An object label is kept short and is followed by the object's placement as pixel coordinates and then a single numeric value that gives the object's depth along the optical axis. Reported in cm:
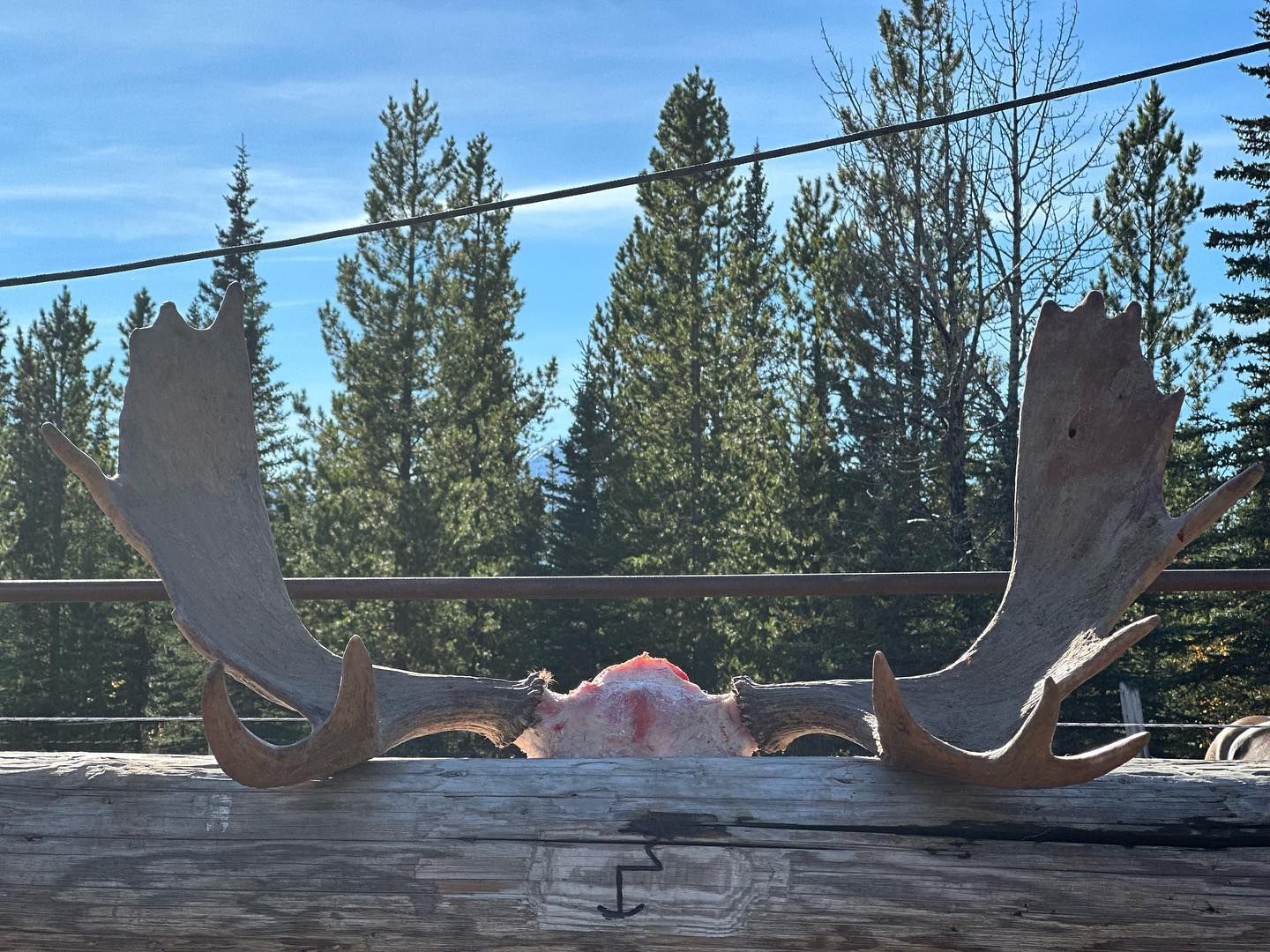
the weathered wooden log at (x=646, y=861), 185
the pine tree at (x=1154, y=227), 2672
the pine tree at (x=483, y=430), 3547
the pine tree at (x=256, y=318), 4109
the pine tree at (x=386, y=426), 3575
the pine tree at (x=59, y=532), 3488
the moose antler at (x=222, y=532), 229
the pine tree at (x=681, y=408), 3372
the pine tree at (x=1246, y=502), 2361
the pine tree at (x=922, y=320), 2452
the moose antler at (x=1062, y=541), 225
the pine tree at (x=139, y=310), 4409
